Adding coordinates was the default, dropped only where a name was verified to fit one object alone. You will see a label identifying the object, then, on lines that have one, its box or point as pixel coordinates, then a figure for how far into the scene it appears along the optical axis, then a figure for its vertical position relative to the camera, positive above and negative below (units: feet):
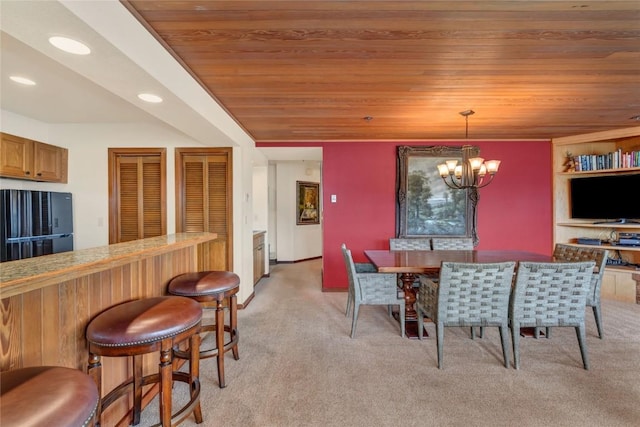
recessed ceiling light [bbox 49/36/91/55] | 4.36 +2.58
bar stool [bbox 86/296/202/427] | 4.24 -1.78
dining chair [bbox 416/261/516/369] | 7.27 -2.14
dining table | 8.53 -1.59
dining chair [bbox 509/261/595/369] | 7.35 -2.20
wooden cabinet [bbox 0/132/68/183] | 9.71 +1.96
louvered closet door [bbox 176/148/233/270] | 12.06 +0.76
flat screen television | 12.88 +0.49
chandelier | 9.93 +1.43
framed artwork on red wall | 14.51 +0.52
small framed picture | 22.81 +0.81
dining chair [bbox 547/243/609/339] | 8.77 -2.04
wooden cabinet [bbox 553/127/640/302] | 12.80 -0.03
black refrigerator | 9.43 -0.27
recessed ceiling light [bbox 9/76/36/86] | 7.75 +3.59
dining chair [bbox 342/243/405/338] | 9.46 -2.49
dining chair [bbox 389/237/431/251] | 12.46 -1.39
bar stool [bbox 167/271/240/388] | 6.63 -1.74
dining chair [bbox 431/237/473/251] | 12.47 -1.40
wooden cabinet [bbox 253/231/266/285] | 15.01 -2.30
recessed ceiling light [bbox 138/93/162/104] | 6.54 +2.63
